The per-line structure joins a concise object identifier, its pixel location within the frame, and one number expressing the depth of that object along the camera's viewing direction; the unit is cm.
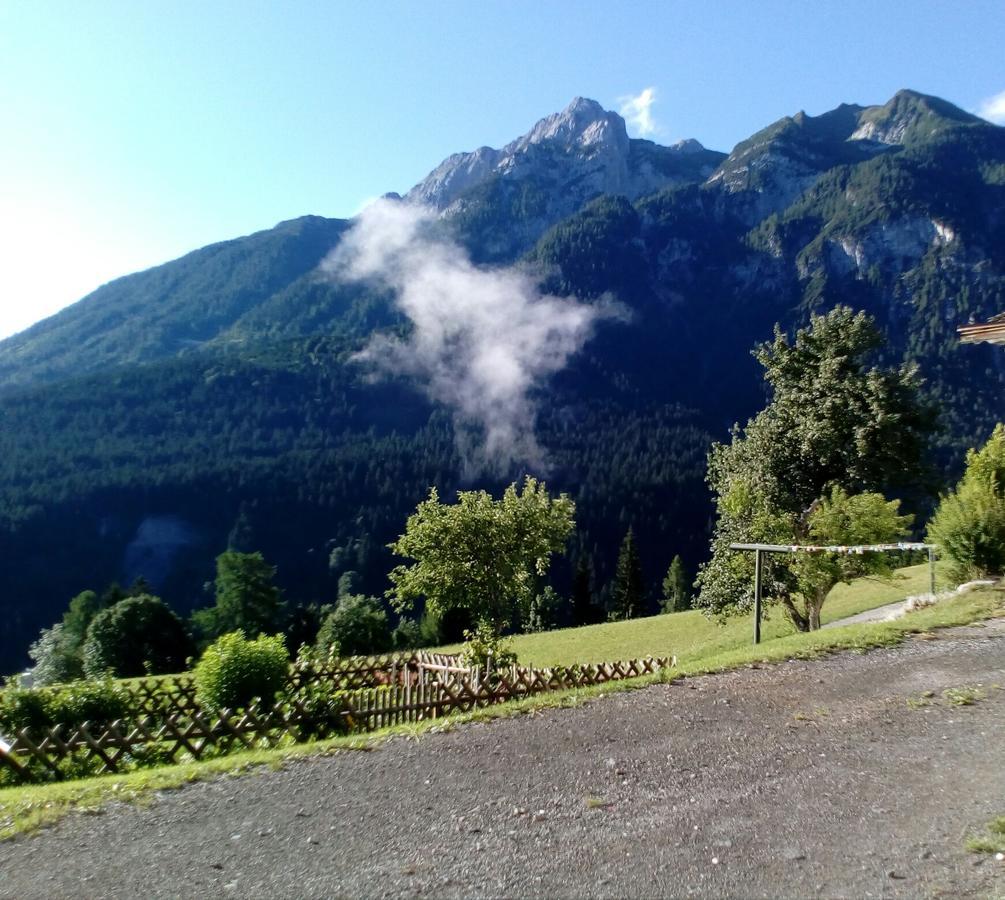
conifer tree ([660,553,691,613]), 11556
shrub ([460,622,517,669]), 2114
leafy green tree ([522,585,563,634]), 11181
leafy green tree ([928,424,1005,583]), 2339
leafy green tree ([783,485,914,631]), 2537
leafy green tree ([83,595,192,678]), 6078
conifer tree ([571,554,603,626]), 9931
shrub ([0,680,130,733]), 1803
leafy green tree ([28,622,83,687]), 6312
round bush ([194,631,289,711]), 1764
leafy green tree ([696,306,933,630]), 2867
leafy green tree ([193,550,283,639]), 7212
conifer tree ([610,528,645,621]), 10188
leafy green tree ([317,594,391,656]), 6344
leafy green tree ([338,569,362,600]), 13500
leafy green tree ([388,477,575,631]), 2864
